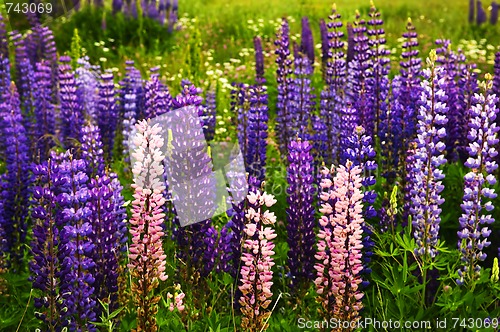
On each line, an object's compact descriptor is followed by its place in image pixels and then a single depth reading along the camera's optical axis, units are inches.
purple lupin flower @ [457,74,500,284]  146.6
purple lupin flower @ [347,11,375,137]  206.5
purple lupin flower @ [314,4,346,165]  223.6
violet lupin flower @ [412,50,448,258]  148.5
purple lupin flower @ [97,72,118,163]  241.1
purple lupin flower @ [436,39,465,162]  222.7
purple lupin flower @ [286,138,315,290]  154.6
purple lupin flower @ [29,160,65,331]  139.1
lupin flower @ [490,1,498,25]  542.9
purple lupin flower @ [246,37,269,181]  210.8
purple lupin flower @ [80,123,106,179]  179.8
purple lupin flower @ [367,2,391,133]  216.8
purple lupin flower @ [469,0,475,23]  550.0
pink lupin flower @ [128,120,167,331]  131.1
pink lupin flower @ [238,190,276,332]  129.1
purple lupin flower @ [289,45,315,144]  235.9
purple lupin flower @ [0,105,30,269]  187.3
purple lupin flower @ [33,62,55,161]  245.8
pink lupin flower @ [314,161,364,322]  133.9
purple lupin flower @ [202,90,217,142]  247.9
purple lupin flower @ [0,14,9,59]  299.9
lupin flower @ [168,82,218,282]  160.2
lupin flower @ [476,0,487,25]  536.1
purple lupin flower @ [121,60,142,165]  249.1
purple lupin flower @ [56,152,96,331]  143.3
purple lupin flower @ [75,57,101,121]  247.8
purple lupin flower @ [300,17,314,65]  355.6
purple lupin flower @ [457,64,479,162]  216.1
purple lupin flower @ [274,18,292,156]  229.6
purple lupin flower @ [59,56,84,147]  225.5
